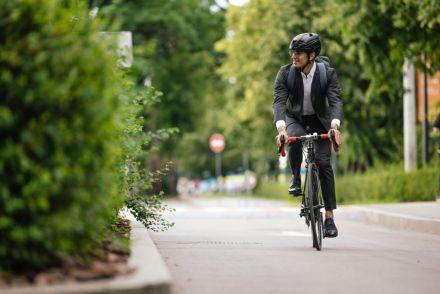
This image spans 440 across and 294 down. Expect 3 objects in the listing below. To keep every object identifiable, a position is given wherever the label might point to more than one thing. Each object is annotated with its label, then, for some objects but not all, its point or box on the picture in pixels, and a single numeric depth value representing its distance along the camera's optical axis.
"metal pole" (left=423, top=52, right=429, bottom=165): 26.33
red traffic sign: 50.66
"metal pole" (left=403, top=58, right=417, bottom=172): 29.09
